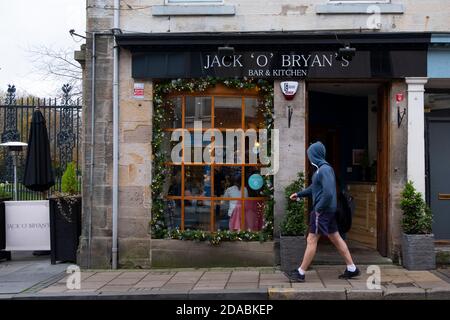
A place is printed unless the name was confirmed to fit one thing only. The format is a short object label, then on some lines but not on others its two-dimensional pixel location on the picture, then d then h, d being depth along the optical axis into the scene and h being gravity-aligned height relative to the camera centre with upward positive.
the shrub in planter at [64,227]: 9.73 -1.00
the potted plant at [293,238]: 8.71 -1.08
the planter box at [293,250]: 8.70 -1.27
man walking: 7.84 -0.64
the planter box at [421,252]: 8.70 -1.30
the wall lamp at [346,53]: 8.75 +1.83
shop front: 9.18 +0.80
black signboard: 9.16 +1.73
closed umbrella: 10.05 +0.19
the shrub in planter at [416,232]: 8.71 -1.00
